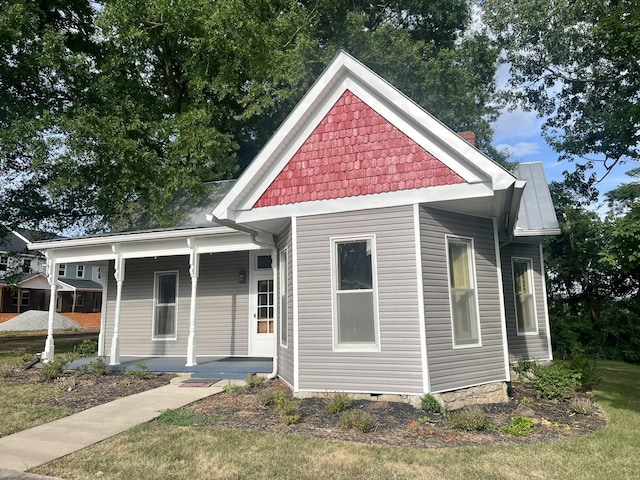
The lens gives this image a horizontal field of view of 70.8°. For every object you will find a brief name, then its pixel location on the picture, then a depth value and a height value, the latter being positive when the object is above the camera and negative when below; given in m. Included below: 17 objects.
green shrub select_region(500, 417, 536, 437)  6.04 -1.51
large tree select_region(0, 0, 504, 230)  15.31 +9.38
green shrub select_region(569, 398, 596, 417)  7.22 -1.49
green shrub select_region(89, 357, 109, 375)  10.23 -1.04
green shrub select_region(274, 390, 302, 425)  6.49 -1.34
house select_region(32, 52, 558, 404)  7.39 +1.40
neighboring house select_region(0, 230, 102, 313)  37.53 +2.80
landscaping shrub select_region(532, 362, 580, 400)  8.38 -1.27
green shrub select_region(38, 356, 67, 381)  10.16 -1.08
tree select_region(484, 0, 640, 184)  20.30 +12.13
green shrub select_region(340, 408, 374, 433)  6.10 -1.39
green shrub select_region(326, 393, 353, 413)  6.88 -1.31
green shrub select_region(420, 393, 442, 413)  6.91 -1.33
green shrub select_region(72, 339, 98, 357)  13.56 -0.85
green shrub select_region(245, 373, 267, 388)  9.03 -1.23
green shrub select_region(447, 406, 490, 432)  6.15 -1.43
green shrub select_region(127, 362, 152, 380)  9.86 -1.11
